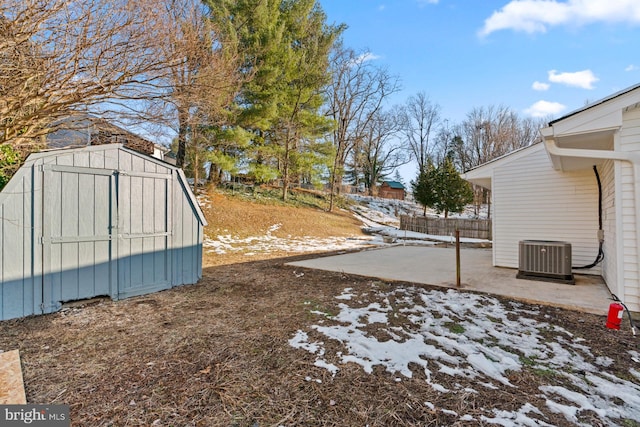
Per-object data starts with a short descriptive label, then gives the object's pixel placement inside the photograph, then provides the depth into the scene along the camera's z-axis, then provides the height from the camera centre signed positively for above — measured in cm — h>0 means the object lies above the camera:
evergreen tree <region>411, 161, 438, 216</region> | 1786 +130
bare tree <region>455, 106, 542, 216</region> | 2508 +678
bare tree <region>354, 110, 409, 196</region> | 2770 +604
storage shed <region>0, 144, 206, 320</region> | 322 -28
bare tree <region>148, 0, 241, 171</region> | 556 +298
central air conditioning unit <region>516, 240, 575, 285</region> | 484 -86
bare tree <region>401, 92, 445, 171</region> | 2888 +852
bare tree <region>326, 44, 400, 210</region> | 2064 +862
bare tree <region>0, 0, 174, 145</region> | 401 +230
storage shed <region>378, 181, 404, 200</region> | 3316 +214
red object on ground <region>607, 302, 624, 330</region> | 297 -107
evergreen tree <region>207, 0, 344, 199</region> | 1184 +613
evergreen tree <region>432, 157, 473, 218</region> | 1720 +115
